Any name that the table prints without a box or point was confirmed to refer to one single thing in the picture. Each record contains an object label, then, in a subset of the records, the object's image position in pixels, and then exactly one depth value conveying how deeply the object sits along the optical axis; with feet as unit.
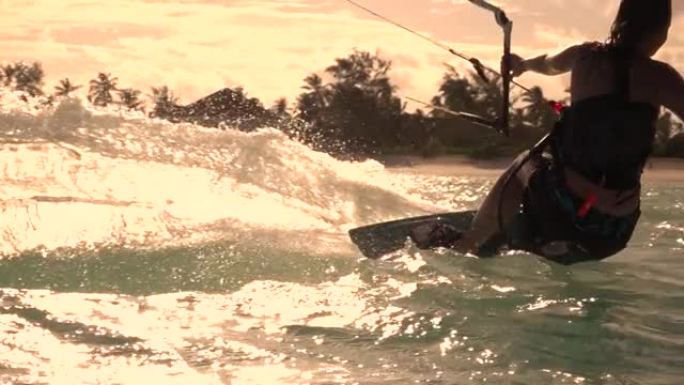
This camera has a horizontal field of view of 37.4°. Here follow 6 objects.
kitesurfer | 20.17
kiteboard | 27.78
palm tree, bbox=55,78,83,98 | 187.16
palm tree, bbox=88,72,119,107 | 153.48
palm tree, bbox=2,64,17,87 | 153.85
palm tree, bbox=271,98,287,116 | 132.30
